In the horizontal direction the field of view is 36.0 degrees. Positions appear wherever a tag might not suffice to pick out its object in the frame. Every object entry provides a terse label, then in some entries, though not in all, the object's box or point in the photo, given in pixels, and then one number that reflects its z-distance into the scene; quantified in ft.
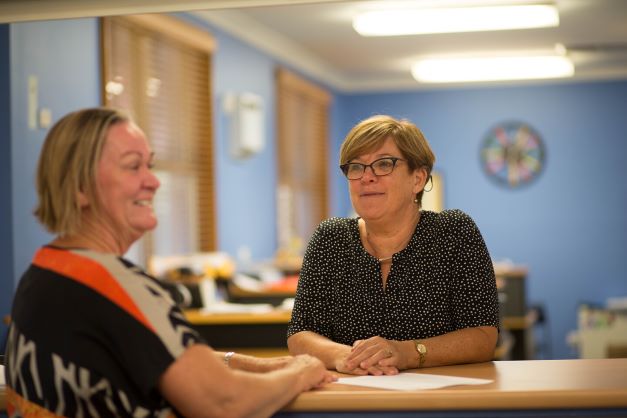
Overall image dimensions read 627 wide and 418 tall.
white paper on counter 6.66
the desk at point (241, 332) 16.30
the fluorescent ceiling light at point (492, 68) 28.78
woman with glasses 8.27
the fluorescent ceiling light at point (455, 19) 21.77
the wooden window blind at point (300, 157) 28.09
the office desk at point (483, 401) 6.20
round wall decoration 34.91
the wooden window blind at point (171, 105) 18.12
